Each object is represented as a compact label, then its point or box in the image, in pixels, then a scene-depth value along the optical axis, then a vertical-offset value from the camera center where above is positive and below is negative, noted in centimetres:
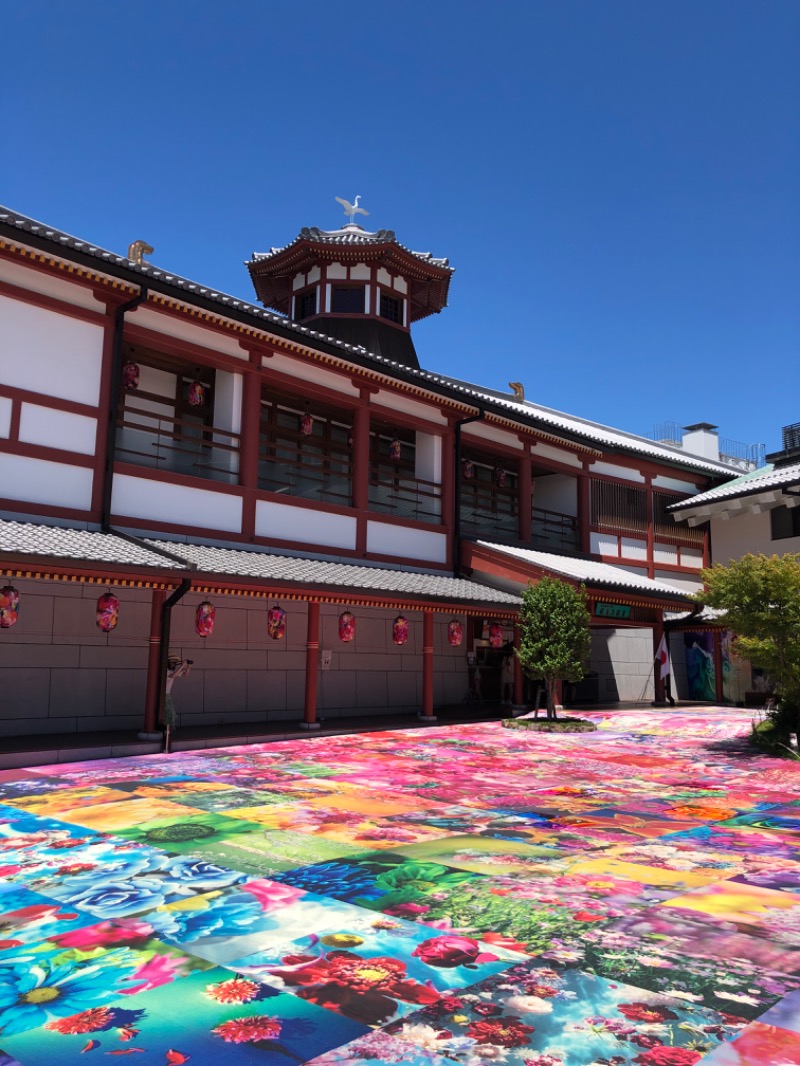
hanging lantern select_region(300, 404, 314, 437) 1772 +495
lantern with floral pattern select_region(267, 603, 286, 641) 1409 +66
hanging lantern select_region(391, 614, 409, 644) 1634 +63
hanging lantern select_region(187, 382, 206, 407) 1595 +501
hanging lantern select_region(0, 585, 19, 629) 1102 +66
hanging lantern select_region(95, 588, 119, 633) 1211 +65
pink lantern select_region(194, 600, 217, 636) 1329 +63
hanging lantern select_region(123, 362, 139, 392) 1487 +498
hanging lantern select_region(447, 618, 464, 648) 1747 +63
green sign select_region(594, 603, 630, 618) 1973 +131
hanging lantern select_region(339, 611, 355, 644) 1555 +64
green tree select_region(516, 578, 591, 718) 1652 +61
